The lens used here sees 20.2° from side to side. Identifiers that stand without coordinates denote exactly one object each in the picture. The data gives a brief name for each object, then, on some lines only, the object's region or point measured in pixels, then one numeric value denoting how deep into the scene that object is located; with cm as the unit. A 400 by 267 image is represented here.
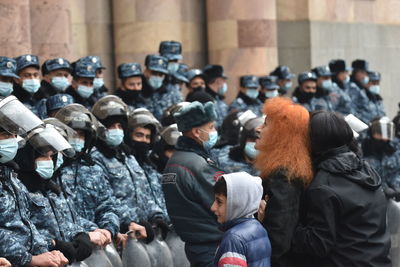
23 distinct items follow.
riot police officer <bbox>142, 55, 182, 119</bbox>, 1302
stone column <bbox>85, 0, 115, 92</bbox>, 1623
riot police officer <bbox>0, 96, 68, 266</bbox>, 695
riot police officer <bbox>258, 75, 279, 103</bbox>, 1606
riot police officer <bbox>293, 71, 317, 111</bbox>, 1672
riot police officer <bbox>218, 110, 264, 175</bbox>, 1012
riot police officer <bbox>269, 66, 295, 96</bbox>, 1728
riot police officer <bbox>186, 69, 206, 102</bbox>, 1436
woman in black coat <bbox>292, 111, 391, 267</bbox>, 590
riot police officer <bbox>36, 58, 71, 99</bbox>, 1132
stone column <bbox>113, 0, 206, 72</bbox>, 1620
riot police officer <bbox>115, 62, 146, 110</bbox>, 1247
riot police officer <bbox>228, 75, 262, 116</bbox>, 1529
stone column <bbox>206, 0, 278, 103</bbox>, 1752
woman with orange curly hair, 591
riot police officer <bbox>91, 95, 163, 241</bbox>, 890
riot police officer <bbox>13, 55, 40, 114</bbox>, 1081
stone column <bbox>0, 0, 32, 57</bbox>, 1179
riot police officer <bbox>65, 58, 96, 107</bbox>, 1148
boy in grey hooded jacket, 575
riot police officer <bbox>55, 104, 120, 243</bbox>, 841
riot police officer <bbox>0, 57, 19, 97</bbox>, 1042
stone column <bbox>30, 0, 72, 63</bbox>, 1302
